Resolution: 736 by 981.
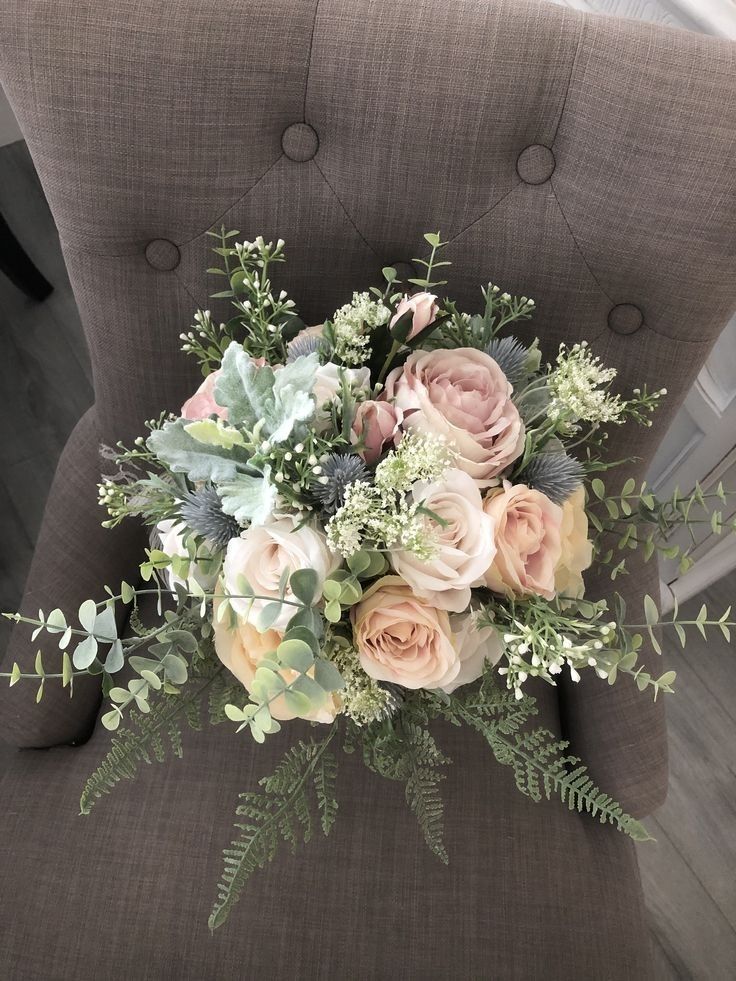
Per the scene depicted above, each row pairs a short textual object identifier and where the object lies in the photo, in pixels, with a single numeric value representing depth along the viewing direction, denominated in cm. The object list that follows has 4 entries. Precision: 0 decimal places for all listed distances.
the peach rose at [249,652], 49
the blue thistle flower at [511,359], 56
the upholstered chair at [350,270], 57
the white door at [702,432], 71
